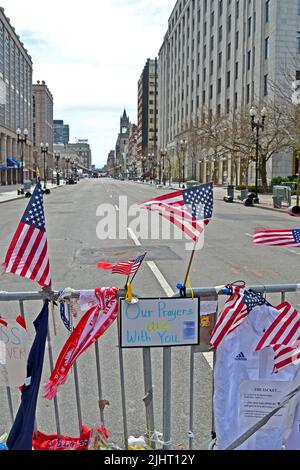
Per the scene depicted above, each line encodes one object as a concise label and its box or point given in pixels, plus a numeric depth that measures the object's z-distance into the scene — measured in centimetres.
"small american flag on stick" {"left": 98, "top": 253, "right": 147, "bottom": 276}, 359
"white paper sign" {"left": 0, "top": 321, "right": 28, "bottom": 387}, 341
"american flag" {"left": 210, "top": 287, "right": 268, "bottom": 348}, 340
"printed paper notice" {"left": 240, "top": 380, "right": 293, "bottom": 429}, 335
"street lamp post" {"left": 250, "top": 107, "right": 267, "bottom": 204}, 3464
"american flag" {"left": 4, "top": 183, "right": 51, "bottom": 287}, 338
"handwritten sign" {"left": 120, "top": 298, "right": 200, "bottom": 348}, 333
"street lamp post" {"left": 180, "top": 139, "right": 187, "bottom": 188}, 7444
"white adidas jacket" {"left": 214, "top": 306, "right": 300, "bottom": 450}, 337
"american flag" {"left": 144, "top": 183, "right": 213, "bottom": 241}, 337
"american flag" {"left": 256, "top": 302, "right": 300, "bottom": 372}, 338
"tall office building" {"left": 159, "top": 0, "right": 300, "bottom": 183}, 5372
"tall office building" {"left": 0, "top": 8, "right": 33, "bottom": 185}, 7569
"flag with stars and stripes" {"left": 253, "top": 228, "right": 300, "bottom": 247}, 366
